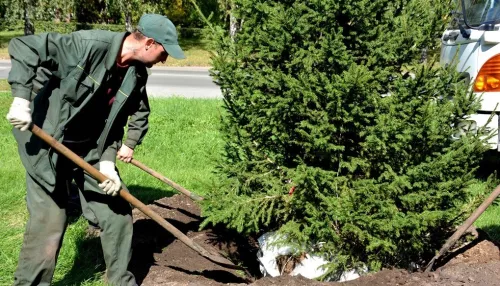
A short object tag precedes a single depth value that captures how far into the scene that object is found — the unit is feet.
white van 22.09
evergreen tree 12.50
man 12.14
